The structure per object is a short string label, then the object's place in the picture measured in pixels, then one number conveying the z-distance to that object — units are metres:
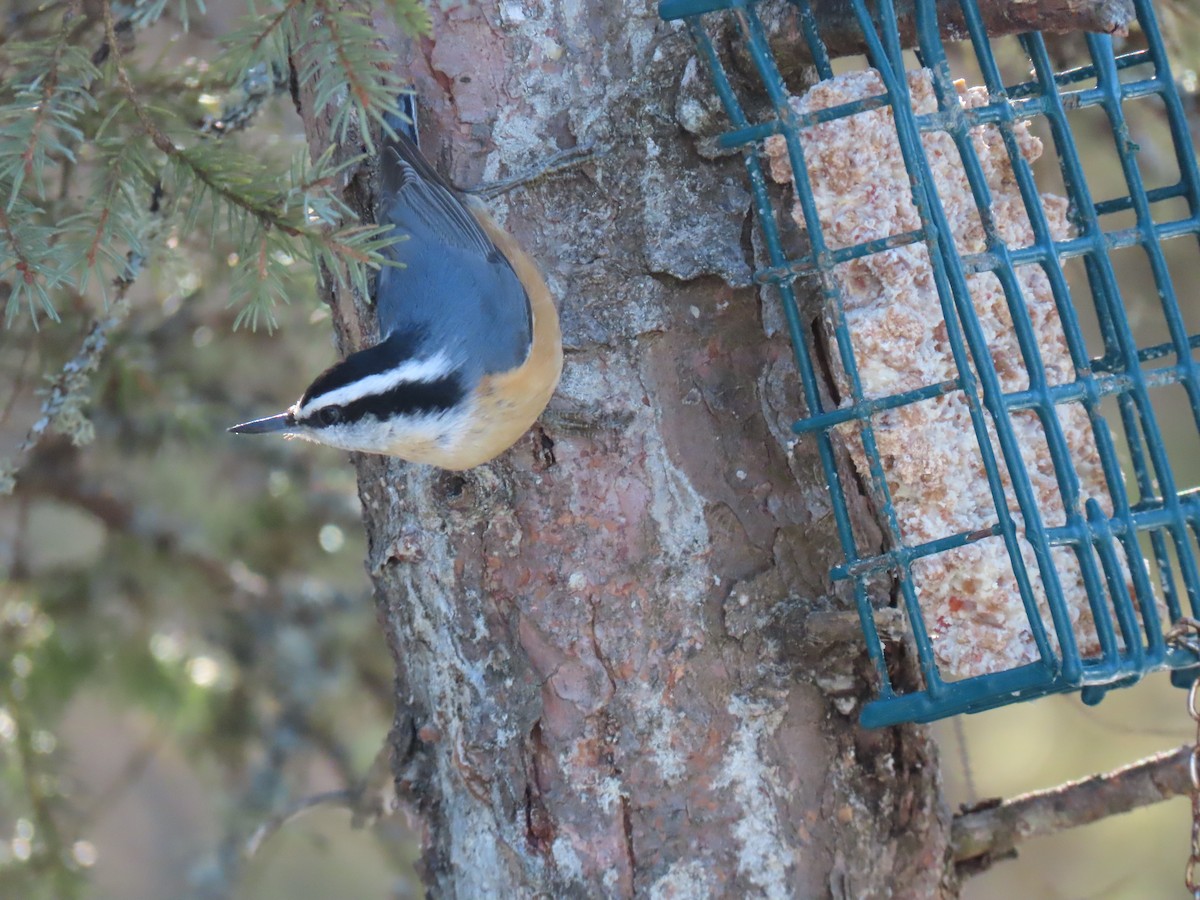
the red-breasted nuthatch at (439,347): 4.23
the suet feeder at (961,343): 3.81
